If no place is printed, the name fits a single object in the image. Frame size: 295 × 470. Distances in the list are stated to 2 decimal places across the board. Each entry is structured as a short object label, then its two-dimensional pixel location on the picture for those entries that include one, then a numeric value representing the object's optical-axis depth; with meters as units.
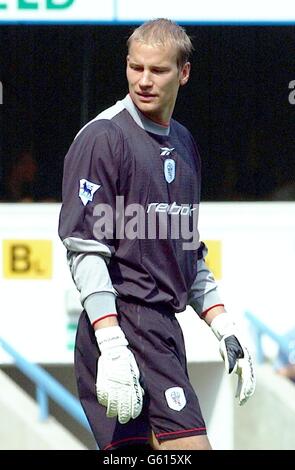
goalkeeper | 8.66
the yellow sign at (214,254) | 16.80
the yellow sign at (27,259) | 16.56
